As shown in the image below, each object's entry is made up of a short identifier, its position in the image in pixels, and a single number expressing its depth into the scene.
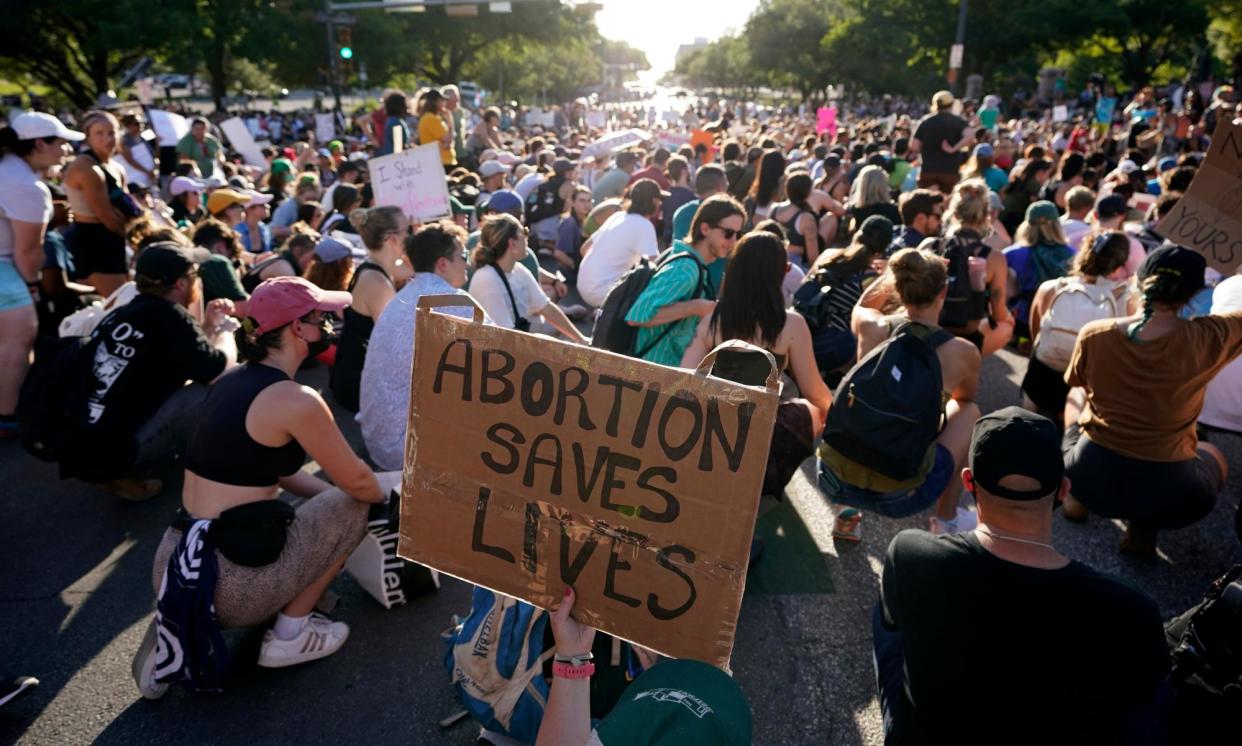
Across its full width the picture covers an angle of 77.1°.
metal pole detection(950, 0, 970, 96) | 24.68
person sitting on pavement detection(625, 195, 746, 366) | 4.35
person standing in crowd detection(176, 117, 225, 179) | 11.76
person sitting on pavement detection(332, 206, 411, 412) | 5.00
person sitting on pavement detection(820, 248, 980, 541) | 3.79
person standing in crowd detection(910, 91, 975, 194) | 9.59
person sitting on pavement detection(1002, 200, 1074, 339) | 6.57
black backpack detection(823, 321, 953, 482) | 3.56
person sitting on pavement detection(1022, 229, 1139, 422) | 5.02
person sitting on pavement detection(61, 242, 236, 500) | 4.39
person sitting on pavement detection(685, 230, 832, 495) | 3.73
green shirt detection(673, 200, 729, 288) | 6.09
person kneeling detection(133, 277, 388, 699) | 3.05
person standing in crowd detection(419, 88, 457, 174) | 10.54
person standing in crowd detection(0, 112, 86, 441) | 5.25
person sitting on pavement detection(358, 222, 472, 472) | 4.20
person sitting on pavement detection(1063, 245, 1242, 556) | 3.67
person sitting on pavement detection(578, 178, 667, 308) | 6.64
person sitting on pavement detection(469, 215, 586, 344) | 4.93
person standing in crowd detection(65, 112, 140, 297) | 6.07
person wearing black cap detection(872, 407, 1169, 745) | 1.87
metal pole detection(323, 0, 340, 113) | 23.89
